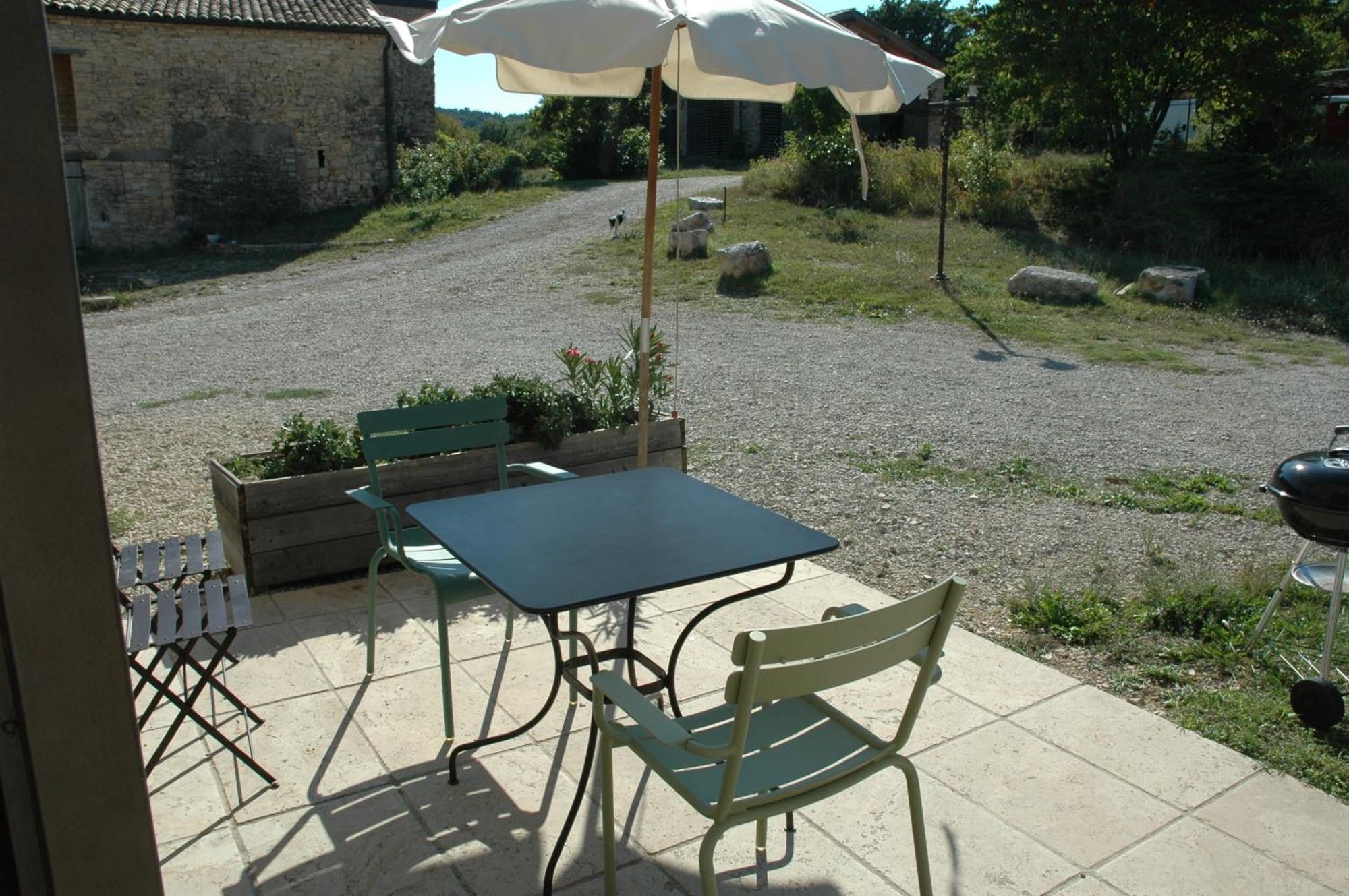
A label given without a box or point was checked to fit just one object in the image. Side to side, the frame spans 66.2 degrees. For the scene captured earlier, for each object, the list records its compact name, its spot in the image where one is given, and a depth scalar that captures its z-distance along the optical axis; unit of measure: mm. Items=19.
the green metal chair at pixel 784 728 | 1923
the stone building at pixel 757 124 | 28328
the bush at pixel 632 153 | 24188
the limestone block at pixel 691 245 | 13891
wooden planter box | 4105
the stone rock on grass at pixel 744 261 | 12898
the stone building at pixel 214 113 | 17562
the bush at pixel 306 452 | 4301
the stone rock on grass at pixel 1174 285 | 12016
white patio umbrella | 3234
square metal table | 2469
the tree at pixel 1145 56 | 16141
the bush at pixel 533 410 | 4715
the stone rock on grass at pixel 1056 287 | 12117
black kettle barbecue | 3082
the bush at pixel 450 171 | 20312
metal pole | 12677
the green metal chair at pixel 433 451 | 3205
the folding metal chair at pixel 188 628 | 2697
